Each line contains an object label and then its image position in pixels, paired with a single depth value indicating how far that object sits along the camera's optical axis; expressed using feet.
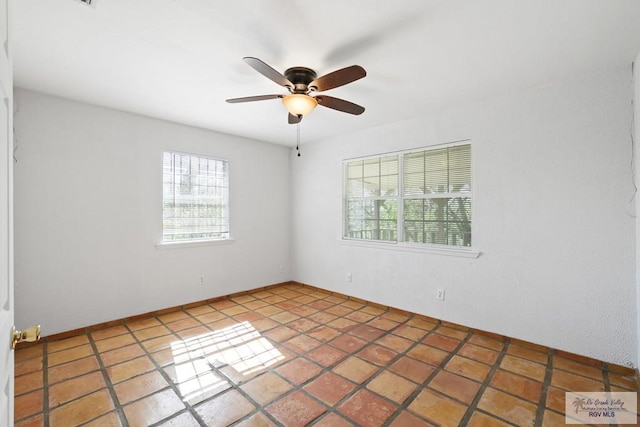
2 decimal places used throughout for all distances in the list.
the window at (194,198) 12.48
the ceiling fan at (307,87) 6.42
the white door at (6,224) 2.70
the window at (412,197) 10.93
